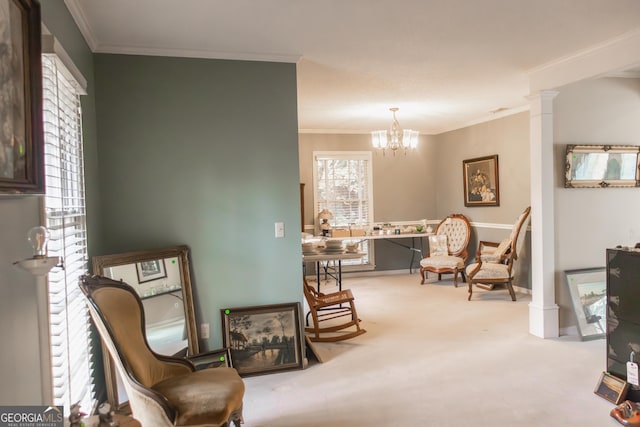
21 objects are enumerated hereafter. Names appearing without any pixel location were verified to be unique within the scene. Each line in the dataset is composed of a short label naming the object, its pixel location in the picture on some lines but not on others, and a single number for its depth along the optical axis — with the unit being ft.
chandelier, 18.45
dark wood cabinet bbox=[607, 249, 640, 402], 9.52
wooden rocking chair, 13.38
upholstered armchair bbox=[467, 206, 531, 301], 18.27
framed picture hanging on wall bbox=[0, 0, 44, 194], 4.12
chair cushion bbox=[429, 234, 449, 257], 22.85
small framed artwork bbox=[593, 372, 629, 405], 8.90
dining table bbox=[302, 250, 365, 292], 13.61
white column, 13.01
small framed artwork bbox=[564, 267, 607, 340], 13.00
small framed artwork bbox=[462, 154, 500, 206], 20.92
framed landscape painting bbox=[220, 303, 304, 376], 10.91
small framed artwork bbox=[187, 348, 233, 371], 8.32
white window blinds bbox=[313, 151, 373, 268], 23.71
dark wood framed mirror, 9.66
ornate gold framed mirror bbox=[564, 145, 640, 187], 13.19
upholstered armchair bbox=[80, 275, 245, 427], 6.31
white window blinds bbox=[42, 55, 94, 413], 6.28
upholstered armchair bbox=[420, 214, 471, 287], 21.11
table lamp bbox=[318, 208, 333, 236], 23.07
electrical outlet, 10.90
